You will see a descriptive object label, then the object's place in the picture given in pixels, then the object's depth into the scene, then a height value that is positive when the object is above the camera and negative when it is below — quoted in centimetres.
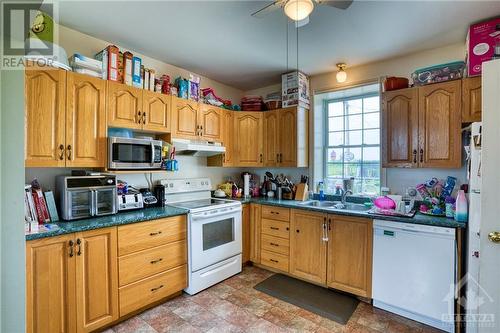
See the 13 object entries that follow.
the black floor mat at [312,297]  234 -139
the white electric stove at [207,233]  263 -79
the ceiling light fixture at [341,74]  302 +112
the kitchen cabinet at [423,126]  227 +38
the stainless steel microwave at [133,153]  228 +11
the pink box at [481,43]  204 +103
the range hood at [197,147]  281 +20
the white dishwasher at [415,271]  205 -94
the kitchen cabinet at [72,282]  171 -89
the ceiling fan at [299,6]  151 +98
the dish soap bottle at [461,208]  204 -36
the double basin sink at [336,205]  291 -50
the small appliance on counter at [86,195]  206 -27
